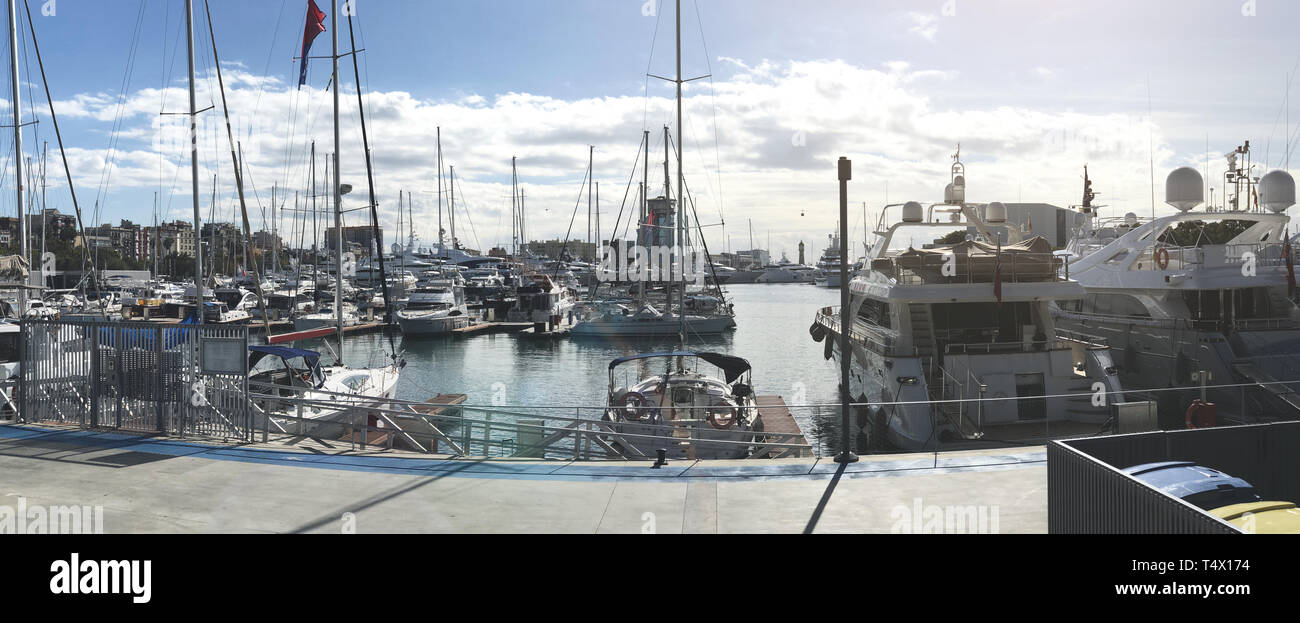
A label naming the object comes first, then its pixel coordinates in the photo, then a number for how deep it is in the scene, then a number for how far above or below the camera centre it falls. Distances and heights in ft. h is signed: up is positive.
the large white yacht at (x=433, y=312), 182.50 -5.45
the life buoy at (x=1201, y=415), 47.80 -7.63
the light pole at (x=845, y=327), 36.55 -1.89
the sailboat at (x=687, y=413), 54.34 -9.08
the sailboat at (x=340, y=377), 69.88 -8.54
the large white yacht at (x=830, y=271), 534.20 +9.93
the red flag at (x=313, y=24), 90.38 +28.55
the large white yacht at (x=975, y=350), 61.00 -5.25
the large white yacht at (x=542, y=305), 196.54 -4.30
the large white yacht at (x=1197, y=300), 77.30 -1.77
